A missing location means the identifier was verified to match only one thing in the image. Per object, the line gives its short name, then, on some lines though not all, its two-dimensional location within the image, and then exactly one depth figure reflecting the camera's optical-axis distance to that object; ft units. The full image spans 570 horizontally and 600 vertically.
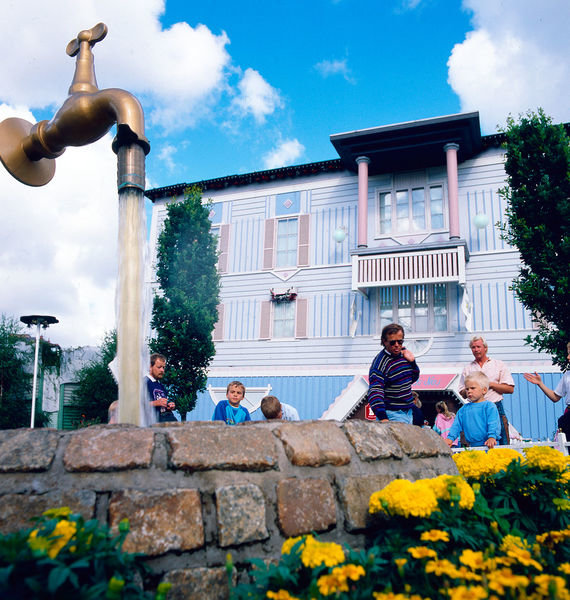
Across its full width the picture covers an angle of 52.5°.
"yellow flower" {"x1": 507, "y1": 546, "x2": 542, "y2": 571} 5.46
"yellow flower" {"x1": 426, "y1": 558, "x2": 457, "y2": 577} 5.22
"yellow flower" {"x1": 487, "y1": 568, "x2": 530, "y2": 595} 4.82
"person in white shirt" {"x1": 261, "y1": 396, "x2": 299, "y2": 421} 14.11
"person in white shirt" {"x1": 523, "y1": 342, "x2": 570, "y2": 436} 18.52
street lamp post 49.32
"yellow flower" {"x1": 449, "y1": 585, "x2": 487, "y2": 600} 4.66
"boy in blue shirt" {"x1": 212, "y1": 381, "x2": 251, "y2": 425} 16.35
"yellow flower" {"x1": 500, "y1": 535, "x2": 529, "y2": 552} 6.34
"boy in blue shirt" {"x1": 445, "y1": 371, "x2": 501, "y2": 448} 15.40
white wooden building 42.93
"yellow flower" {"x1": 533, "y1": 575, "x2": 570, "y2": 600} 4.60
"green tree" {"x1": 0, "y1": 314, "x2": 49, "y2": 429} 55.98
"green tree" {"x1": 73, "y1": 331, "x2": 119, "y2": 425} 59.88
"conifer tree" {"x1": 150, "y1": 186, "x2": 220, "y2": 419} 37.93
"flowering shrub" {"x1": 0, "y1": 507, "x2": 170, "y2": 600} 4.51
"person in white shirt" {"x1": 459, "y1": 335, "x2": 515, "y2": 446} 17.81
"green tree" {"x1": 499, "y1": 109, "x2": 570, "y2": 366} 28.14
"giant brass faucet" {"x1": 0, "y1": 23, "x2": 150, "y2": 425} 9.25
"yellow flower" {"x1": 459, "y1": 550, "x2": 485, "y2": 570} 5.40
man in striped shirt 12.32
